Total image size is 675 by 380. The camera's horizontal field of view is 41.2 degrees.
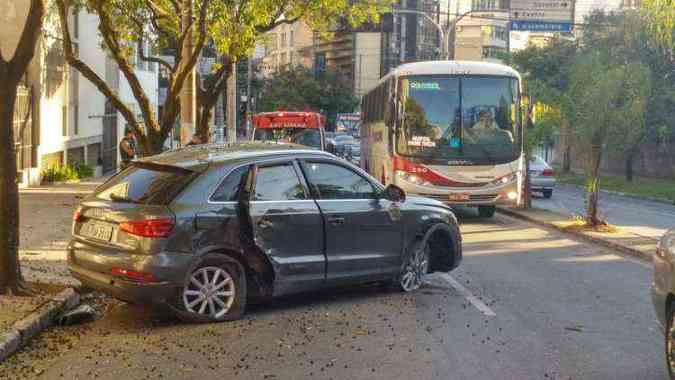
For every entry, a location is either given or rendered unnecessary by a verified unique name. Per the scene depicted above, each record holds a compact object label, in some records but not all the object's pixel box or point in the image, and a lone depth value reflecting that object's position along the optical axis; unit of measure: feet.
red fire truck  92.94
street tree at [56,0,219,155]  55.26
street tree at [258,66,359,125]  252.21
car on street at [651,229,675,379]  21.08
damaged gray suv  26.11
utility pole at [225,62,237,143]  101.44
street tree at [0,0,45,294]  29.13
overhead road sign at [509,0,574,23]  120.06
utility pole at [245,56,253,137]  169.73
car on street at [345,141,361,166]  145.30
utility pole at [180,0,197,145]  65.98
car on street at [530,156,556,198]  92.38
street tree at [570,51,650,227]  54.65
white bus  59.98
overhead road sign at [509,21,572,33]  117.91
